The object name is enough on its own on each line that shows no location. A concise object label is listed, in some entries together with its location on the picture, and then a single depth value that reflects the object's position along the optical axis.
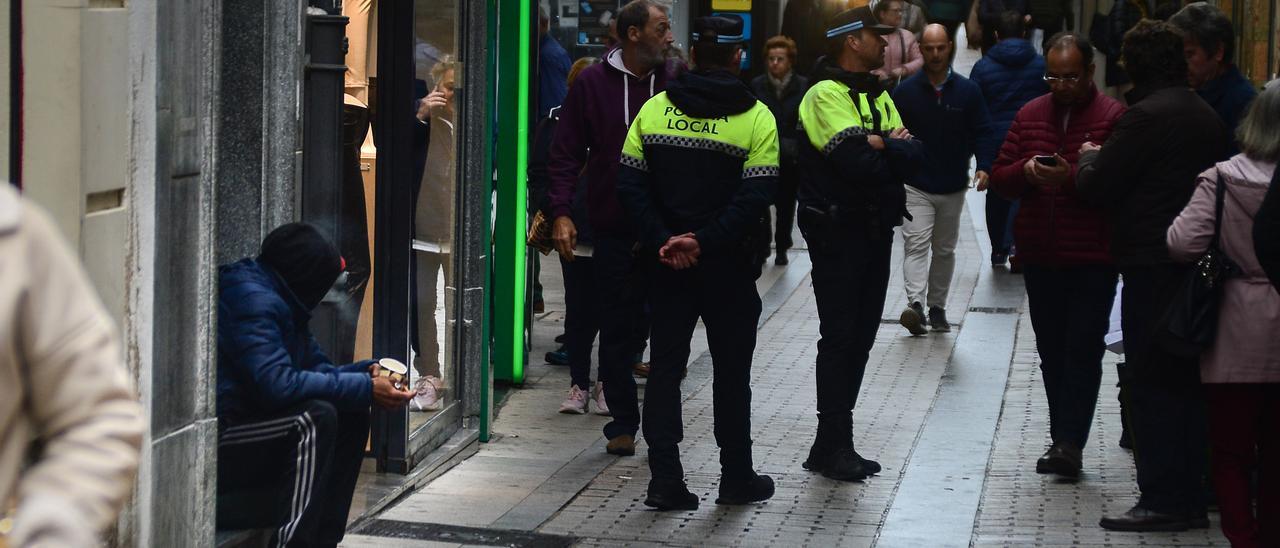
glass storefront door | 13.92
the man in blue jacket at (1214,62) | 13.30
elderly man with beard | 15.34
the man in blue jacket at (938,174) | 22.58
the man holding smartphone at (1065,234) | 14.01
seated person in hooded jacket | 10.09
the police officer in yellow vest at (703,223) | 13.10
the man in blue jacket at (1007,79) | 26.12
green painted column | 16.95
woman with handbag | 11.29
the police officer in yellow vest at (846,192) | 13.96
